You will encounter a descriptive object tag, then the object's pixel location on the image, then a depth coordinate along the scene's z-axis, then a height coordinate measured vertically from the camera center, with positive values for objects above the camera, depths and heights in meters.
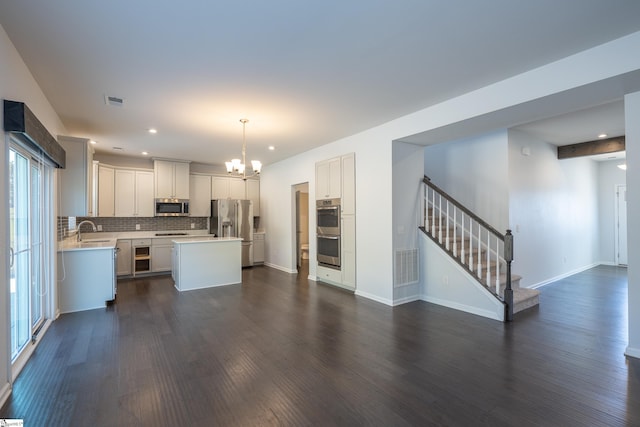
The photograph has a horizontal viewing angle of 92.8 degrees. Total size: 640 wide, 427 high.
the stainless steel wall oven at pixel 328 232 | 5.57 -0.32
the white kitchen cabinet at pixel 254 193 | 8.31 +0.63
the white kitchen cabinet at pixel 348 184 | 5.20 +0.54
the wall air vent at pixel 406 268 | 4.57 -0.82
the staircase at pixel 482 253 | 3.84 -0.59
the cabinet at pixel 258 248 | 7.99 -0.85
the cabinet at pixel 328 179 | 5.57 +0.69
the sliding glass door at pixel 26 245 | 2.71 -0.27
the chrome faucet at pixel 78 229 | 6.01 -0.23
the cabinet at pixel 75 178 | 4.27 +0.56
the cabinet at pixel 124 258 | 6.42 -0.87
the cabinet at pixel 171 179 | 7.01 +0.87
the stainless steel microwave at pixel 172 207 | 7.06 +0.22
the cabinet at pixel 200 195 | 7.57 +0.53
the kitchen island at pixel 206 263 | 5.45 -0.88
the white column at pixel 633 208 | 2.78 +0.04
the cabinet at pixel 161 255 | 6.74 -0.85
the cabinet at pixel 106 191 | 6.43 +0.56
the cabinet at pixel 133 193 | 6.70 +0.54
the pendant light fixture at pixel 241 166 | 4.36 +0.74
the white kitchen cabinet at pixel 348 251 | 5.22 -0.63
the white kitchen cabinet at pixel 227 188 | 7.89 +0.74
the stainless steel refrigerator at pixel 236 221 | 7.42 -0.13
